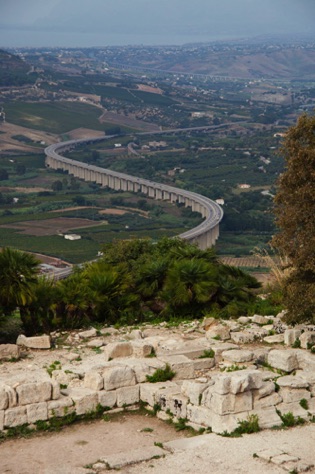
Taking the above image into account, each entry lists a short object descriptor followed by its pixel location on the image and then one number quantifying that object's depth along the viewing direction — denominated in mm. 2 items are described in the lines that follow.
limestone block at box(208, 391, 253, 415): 22031
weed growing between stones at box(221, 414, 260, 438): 21781
